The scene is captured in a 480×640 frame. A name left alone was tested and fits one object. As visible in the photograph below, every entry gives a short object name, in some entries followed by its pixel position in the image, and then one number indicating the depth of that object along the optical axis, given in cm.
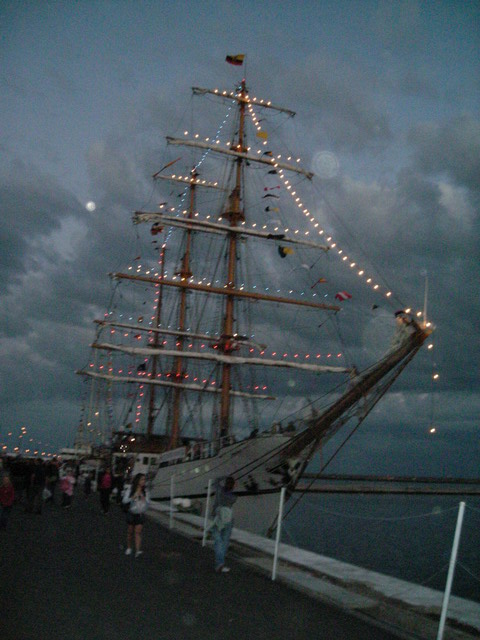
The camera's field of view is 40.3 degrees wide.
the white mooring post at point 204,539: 1331
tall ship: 2280
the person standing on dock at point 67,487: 2170
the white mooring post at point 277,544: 977
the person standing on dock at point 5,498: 1371
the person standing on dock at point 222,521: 1027
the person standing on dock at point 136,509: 1138
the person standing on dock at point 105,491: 2052
